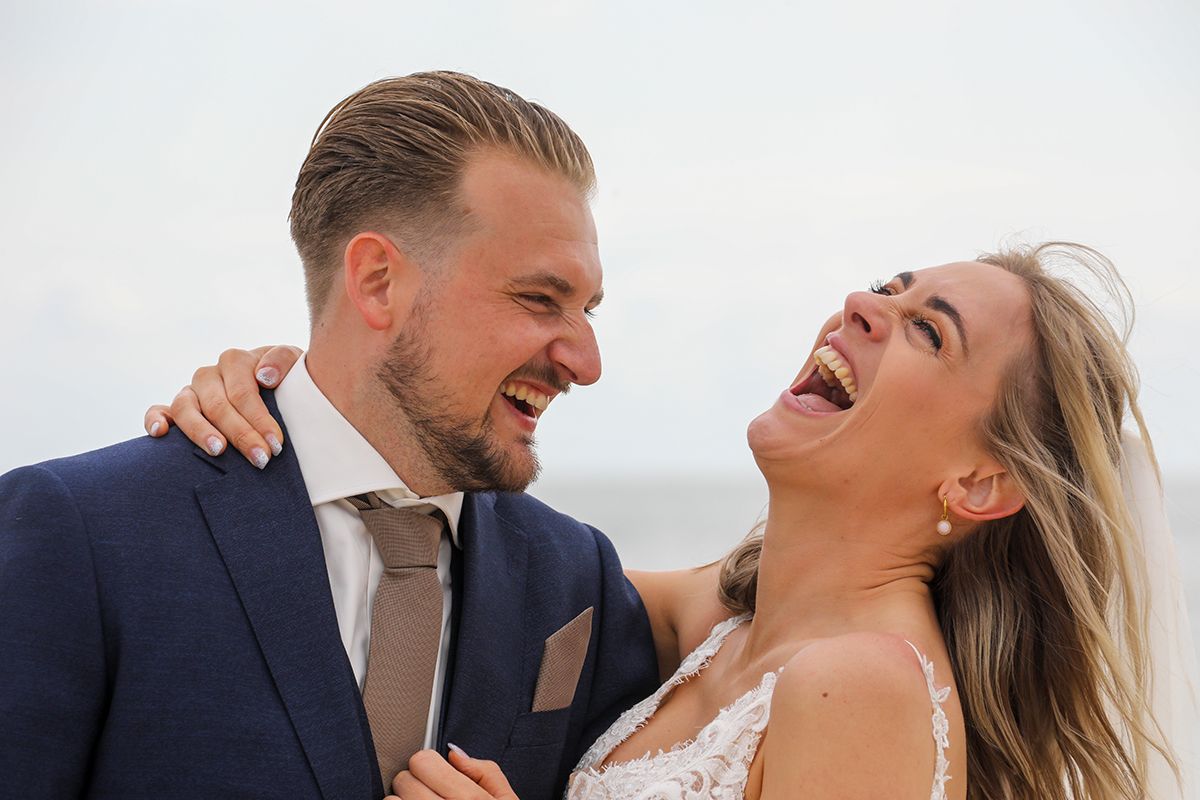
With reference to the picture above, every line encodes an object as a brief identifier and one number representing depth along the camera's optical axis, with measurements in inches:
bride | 94.2
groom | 79.6
